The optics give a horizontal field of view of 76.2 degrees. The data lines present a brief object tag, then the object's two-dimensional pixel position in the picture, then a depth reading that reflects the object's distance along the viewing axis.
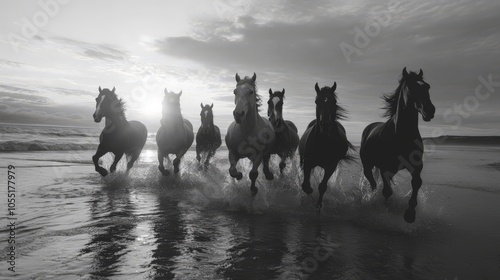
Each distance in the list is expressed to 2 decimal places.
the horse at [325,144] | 6.17
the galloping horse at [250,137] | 7.14
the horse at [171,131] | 10.01
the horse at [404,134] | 5.11
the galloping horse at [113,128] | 9.30
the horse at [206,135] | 12.76
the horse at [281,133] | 8.48
